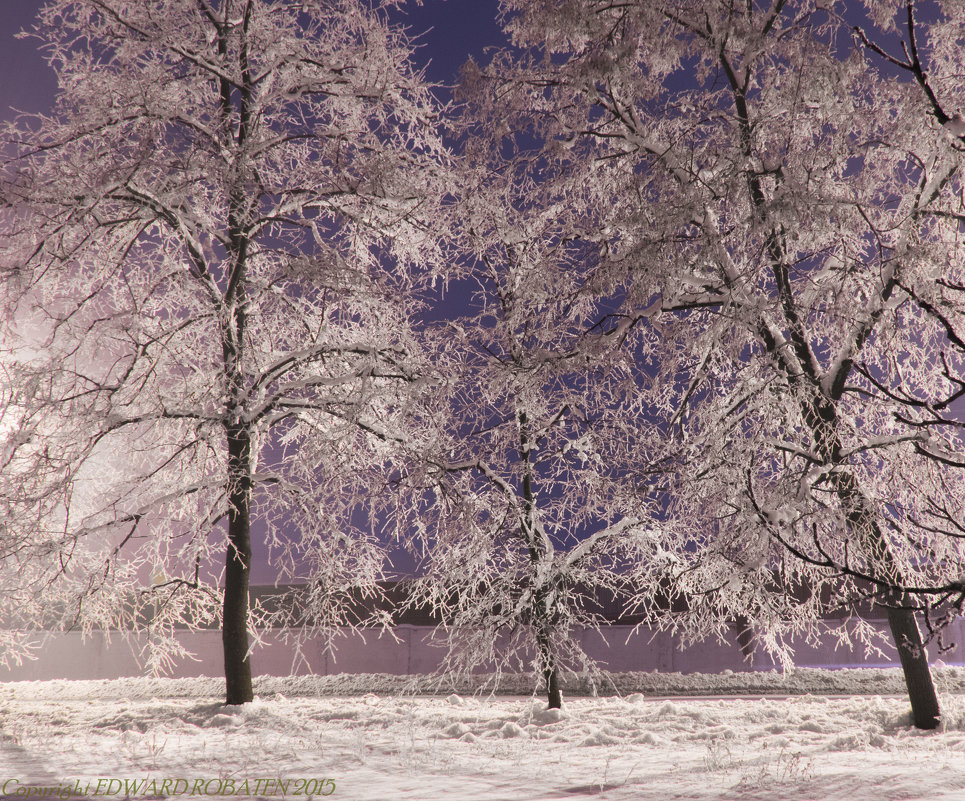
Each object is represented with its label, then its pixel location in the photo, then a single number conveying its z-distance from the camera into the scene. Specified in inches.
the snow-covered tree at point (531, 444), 405.1
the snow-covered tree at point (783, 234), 342.0
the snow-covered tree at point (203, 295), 405.7
